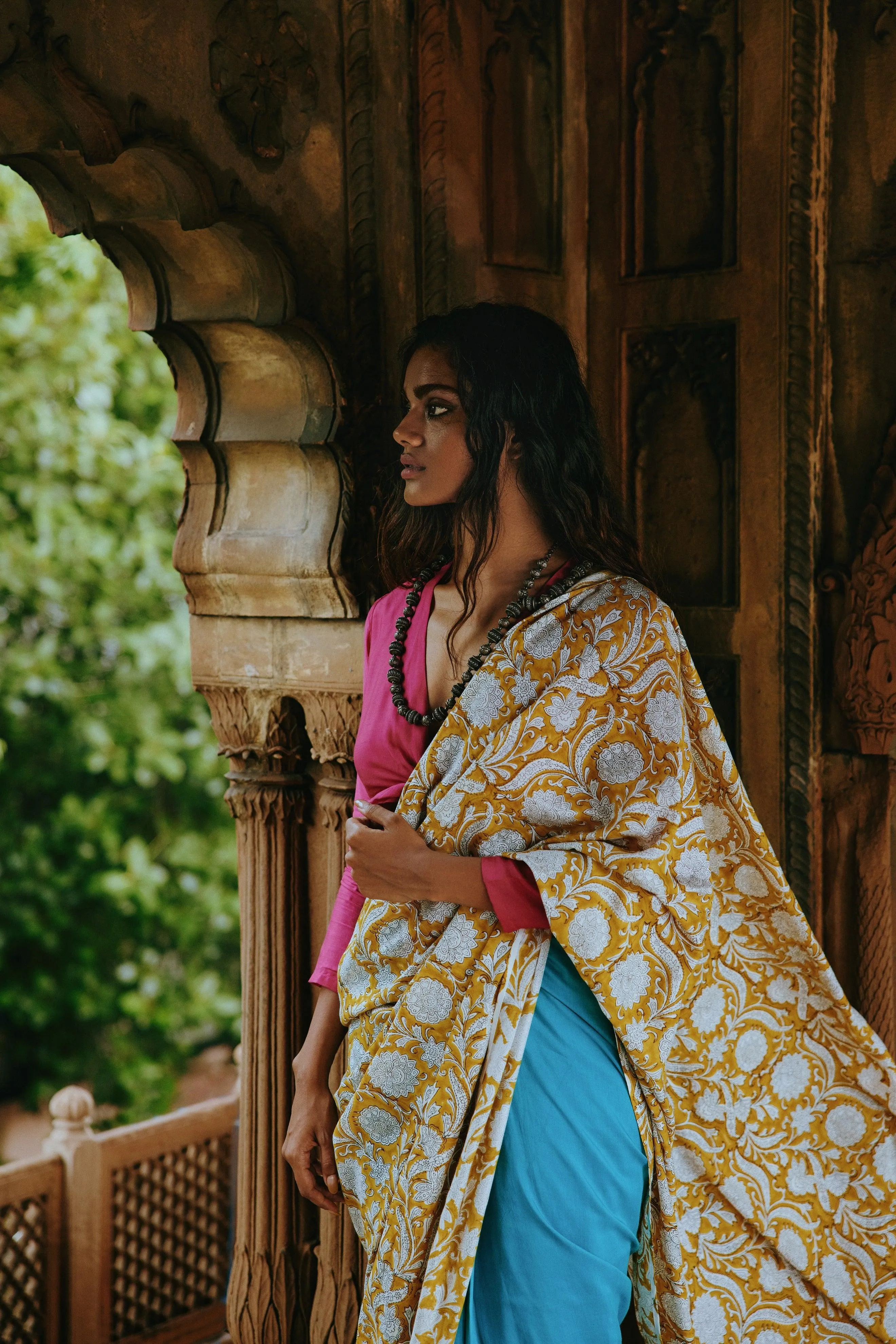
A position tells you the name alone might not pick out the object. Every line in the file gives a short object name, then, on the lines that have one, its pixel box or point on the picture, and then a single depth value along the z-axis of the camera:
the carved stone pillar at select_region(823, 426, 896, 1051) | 2.00
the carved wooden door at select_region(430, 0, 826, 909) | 2.00
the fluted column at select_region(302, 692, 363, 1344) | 2.05
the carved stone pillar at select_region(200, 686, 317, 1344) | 2.11
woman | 1.41
